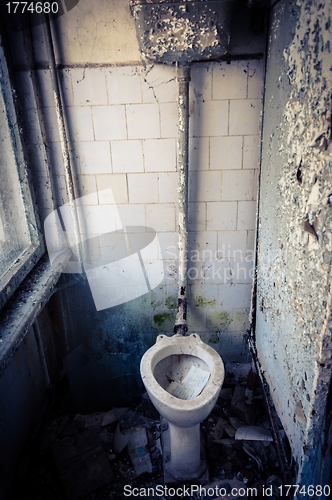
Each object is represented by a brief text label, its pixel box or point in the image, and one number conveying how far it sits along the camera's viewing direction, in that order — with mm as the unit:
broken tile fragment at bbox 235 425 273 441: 1936
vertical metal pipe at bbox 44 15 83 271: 1695
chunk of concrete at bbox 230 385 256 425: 2088
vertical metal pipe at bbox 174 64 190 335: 1658
